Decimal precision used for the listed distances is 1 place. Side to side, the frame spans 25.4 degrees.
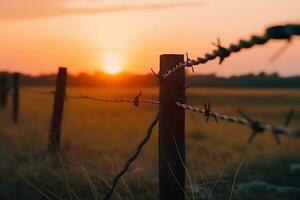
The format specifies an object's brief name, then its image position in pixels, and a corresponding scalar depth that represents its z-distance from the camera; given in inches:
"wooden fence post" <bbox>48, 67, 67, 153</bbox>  335.6
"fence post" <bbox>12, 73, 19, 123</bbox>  681.0
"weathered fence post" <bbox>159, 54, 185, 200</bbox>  152.6
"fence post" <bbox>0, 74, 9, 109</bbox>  786.2
